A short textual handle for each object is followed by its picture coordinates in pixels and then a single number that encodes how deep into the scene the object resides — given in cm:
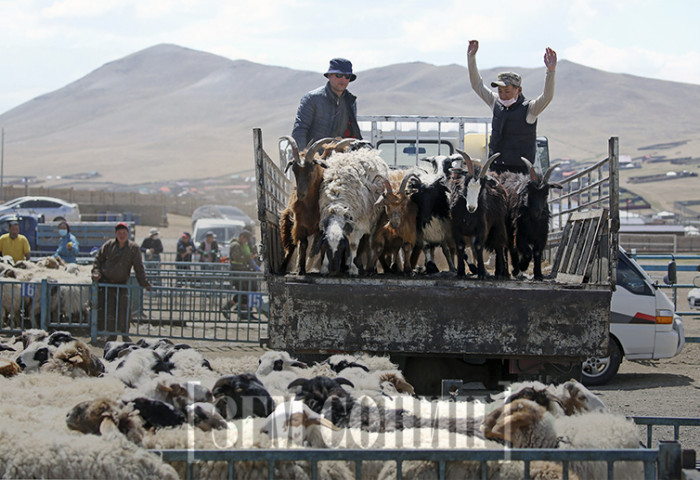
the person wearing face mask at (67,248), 2003
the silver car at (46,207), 4022
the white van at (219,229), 2986
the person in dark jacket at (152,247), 2447
